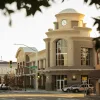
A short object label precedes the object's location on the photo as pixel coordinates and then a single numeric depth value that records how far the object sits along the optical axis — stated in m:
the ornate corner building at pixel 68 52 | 70.50
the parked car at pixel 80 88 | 62.81
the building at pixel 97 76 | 51.50
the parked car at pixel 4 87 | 78.00
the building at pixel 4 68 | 164.62
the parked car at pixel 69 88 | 64.25
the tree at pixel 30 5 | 5.89
